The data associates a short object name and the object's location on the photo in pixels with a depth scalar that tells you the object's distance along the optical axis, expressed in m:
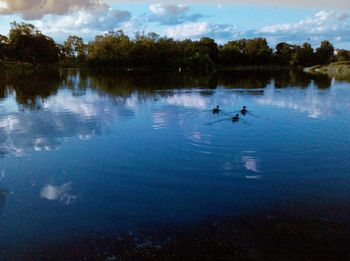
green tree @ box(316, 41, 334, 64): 172.25
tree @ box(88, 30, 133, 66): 129.69
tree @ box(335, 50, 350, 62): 165.35
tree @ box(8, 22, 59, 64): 117.94
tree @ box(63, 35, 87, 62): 176.12
